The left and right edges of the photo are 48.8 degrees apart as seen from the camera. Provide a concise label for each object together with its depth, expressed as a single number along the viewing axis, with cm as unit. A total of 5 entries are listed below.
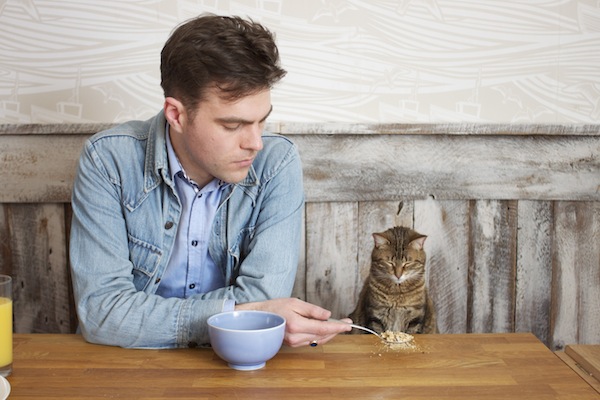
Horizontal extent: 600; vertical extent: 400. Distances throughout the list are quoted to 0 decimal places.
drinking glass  118
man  142
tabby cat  189
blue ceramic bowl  119
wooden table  112
